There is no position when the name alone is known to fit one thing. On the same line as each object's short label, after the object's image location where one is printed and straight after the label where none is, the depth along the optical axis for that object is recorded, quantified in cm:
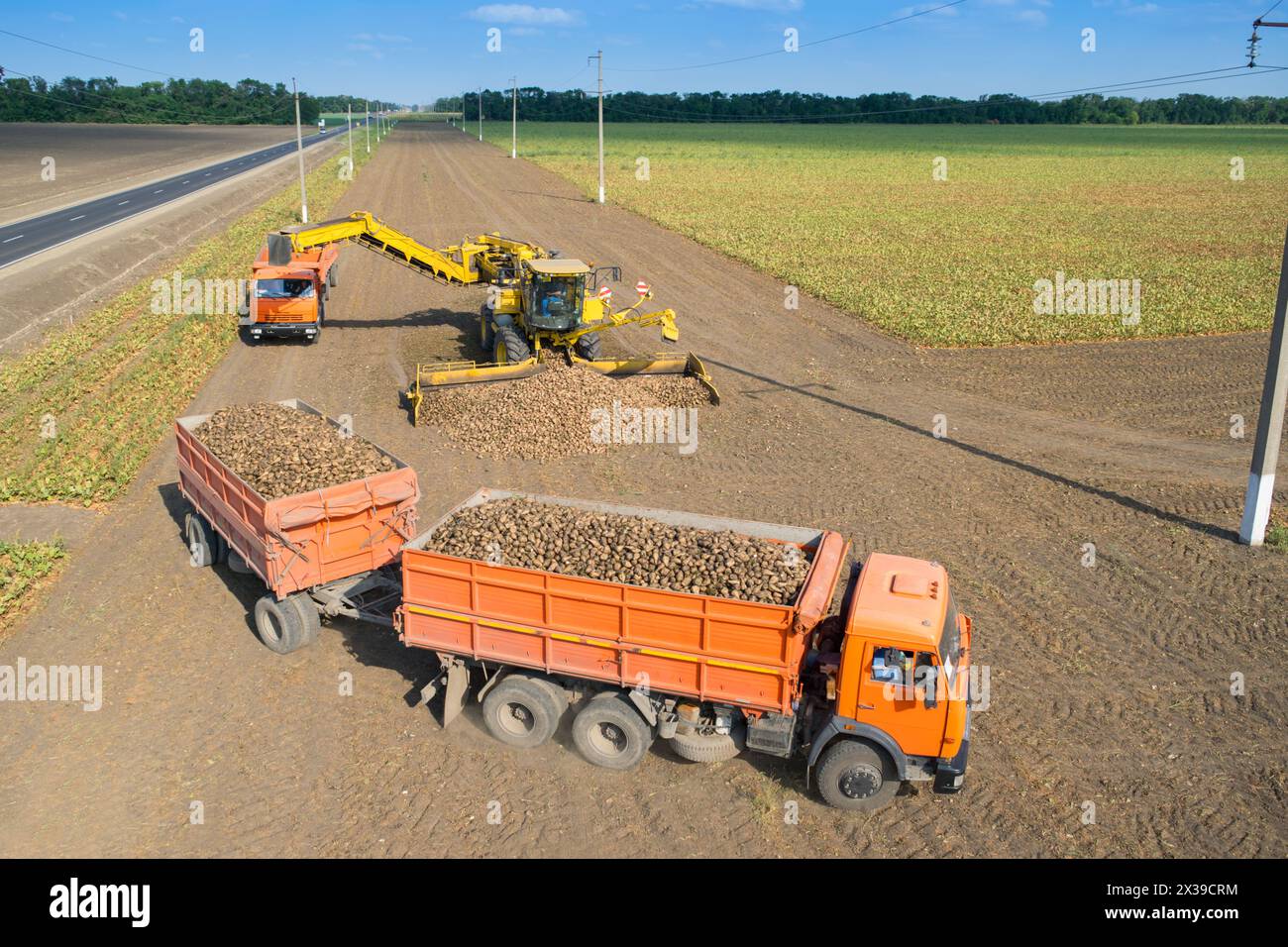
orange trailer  1157
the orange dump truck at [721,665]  913
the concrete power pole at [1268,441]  1458
